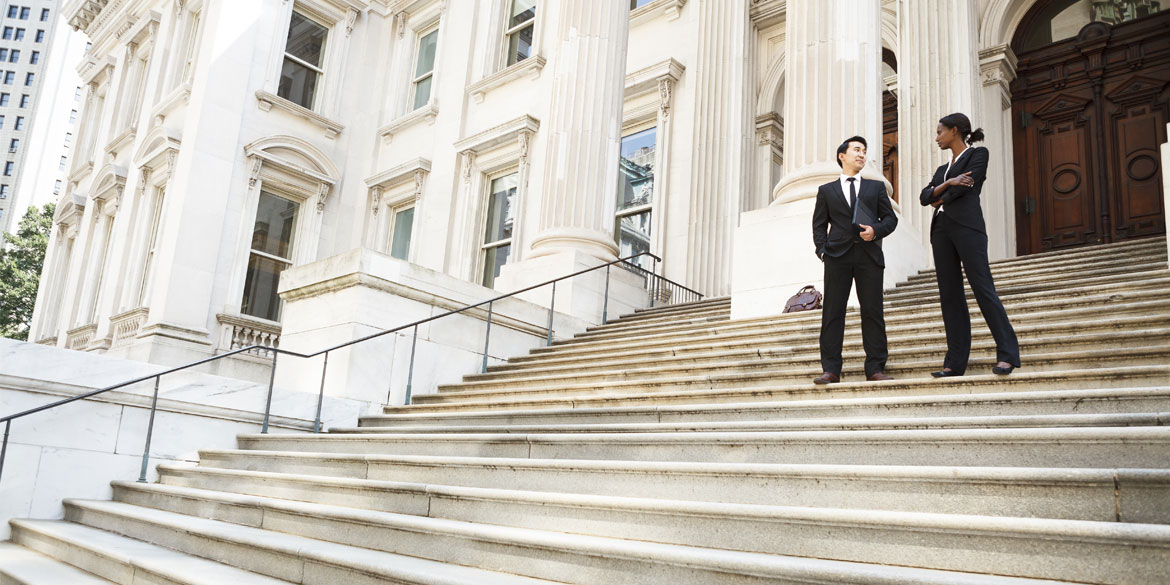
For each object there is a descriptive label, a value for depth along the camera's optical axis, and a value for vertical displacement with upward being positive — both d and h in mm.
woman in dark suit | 5121 +1590
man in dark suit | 5656 +1615
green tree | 45594 +8340
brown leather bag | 8570 +1869
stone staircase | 3195 -6
